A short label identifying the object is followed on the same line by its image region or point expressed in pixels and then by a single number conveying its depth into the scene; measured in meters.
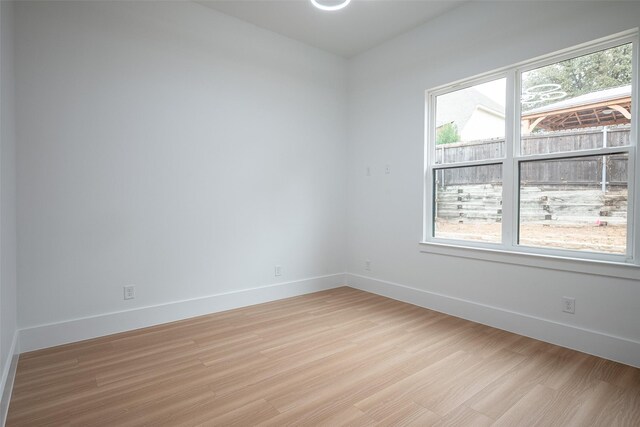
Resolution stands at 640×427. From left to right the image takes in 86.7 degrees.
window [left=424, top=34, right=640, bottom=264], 2.60
